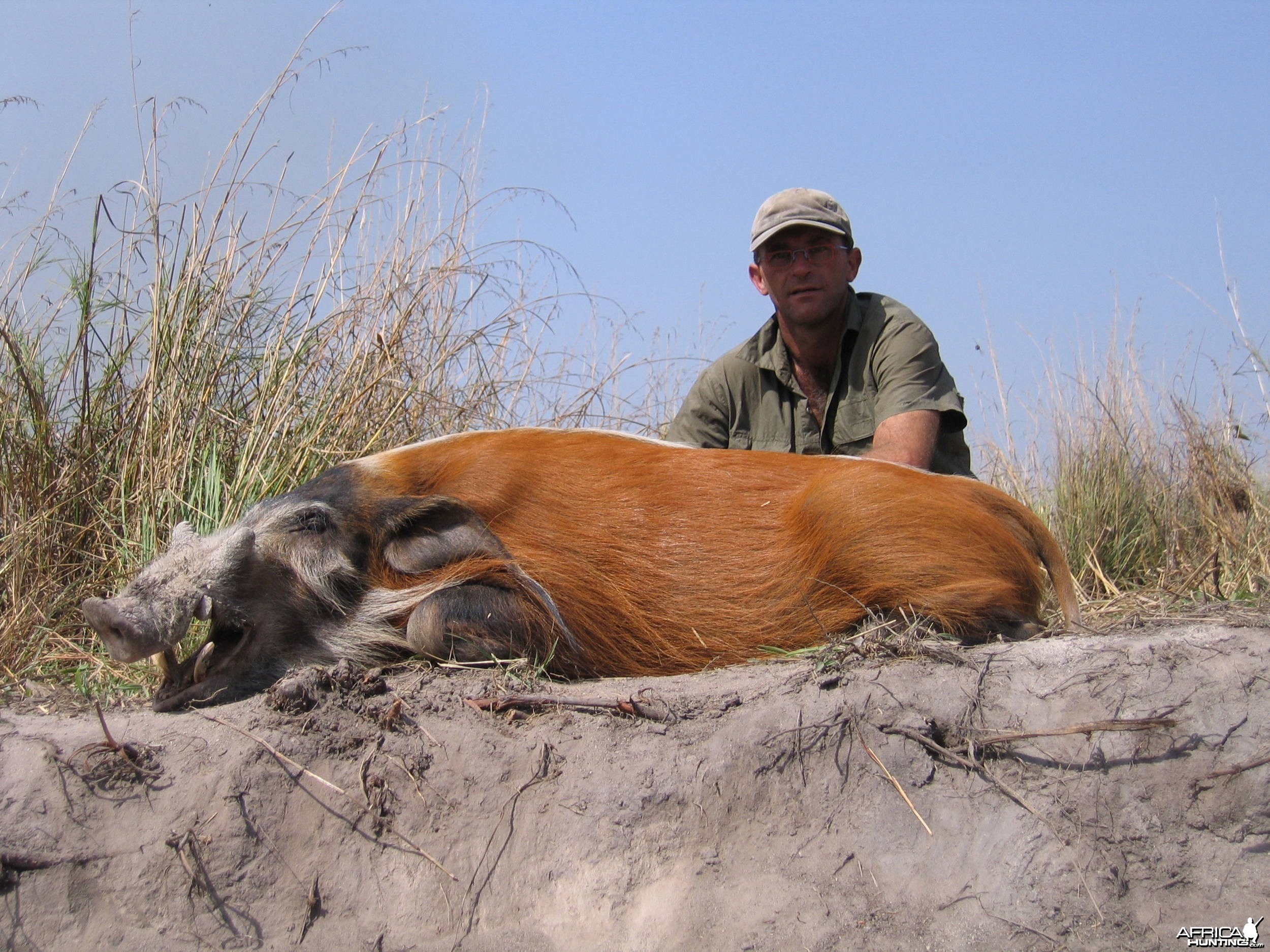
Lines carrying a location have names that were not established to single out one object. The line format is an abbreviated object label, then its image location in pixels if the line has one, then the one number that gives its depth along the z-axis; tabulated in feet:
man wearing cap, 14.67
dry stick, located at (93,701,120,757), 8.25
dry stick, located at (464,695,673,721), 8.69
